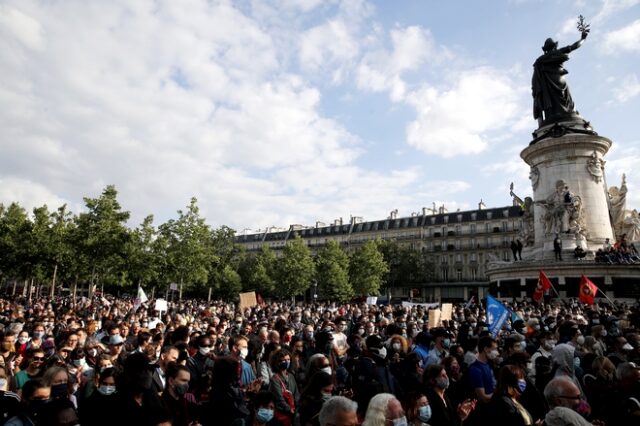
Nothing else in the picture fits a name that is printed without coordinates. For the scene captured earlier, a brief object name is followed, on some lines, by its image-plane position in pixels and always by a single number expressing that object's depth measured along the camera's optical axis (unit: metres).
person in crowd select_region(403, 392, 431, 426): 4.65
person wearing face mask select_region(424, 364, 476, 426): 5.10
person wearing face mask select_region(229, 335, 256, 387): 6.57
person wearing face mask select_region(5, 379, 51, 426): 4.19
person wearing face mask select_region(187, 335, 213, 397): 6.48
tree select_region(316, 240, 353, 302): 65.00
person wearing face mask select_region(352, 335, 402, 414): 5.76
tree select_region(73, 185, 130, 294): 34.38
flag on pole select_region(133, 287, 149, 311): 24.30
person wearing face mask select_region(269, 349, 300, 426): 5.42
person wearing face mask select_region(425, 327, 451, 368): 8.12
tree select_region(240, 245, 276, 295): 68.50
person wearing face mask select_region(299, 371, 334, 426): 4.57
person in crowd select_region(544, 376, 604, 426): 4.16
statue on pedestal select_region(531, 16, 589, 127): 31.48
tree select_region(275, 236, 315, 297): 64.62
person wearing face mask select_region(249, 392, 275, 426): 4.42
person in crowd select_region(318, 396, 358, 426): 3.37
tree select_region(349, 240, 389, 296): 67.81
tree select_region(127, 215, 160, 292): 39.82
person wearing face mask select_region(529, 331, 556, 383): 8.16
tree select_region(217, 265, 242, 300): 62.97
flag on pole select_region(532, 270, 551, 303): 22.03
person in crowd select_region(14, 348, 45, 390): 6.07
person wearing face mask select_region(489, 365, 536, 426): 4.31
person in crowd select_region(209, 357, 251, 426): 4.67
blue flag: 12.75
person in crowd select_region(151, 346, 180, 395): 6.36
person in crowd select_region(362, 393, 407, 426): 3.62
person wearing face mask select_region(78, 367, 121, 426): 4.15
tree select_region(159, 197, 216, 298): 42.41
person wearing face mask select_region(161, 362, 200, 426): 4.73
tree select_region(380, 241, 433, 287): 76.69
